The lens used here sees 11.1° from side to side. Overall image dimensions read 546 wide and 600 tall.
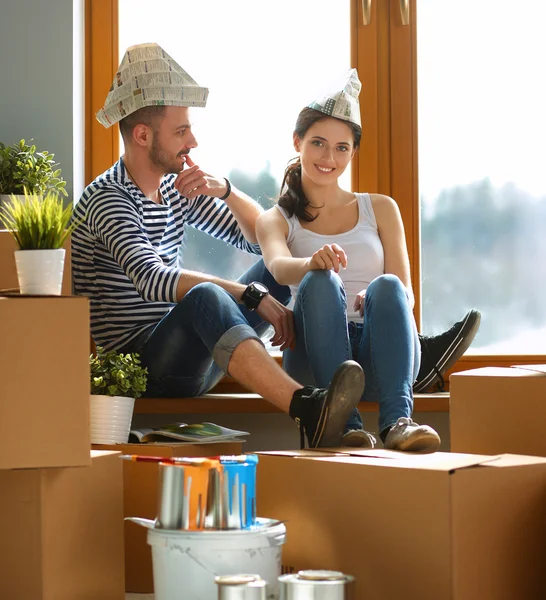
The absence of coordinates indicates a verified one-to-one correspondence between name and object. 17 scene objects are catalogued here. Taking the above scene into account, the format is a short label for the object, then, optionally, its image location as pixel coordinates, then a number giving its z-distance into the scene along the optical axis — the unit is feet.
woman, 20.80
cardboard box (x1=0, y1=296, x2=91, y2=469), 19.03
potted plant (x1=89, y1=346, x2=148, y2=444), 20.99
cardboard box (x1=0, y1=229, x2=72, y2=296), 19.82
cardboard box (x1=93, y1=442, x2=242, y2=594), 20.58
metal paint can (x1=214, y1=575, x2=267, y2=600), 18.32
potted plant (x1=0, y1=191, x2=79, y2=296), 19.27
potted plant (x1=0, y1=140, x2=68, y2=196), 22.19
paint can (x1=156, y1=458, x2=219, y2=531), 18.91
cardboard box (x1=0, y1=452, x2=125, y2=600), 19.26
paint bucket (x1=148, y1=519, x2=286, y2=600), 18.79
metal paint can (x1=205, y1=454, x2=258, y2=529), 18.91
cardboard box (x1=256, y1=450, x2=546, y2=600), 18.88
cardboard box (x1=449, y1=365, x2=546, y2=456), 20.35
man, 21.79
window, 23.85
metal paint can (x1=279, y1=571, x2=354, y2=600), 18.39
